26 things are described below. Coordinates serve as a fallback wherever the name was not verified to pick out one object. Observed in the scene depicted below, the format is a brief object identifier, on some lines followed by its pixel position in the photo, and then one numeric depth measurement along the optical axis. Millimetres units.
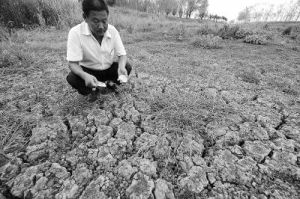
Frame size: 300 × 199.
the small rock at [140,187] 1181
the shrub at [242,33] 5426
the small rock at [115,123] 1785
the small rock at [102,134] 1597
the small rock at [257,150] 1473
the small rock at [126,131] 1666
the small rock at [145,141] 1557
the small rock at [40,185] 1201
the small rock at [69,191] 1174
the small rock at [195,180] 1236
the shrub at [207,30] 5709
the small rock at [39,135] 1588
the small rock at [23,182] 1195
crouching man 1578
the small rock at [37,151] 1445
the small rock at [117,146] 1490
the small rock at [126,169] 1311
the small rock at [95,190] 1170
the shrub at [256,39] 4898
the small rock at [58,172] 1301
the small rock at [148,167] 1340
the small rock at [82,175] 1265
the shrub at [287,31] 6311
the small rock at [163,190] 1187
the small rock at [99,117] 1835
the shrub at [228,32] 5494
